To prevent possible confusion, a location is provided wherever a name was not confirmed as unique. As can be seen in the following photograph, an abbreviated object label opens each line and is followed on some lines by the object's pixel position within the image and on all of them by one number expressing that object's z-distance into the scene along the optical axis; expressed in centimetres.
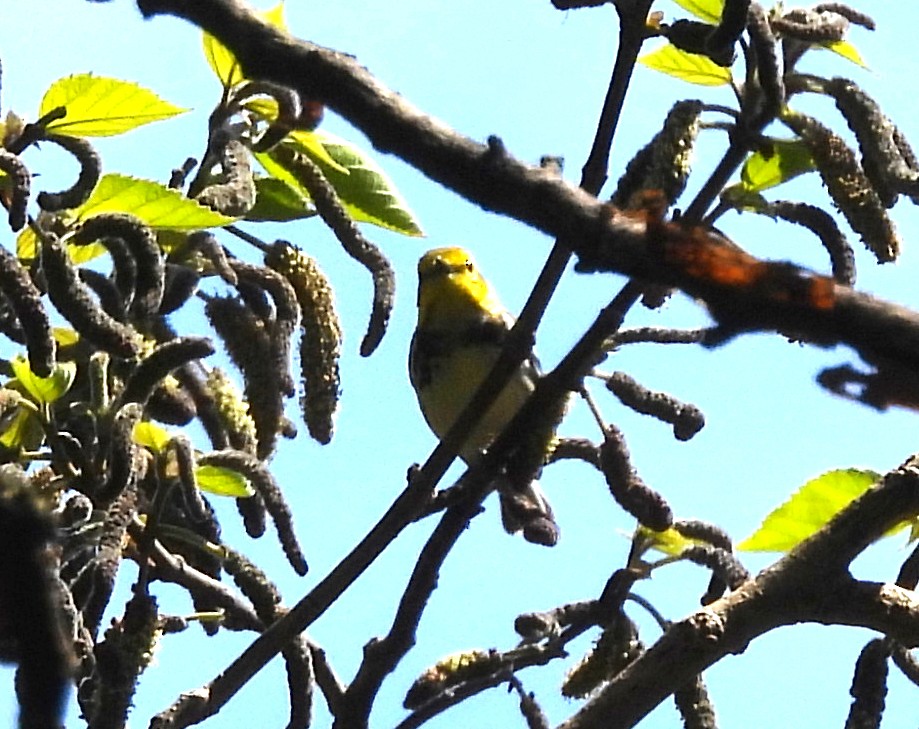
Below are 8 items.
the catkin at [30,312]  622
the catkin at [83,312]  621
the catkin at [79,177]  627
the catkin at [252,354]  631
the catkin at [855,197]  629
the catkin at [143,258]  625
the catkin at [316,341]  631
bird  674
